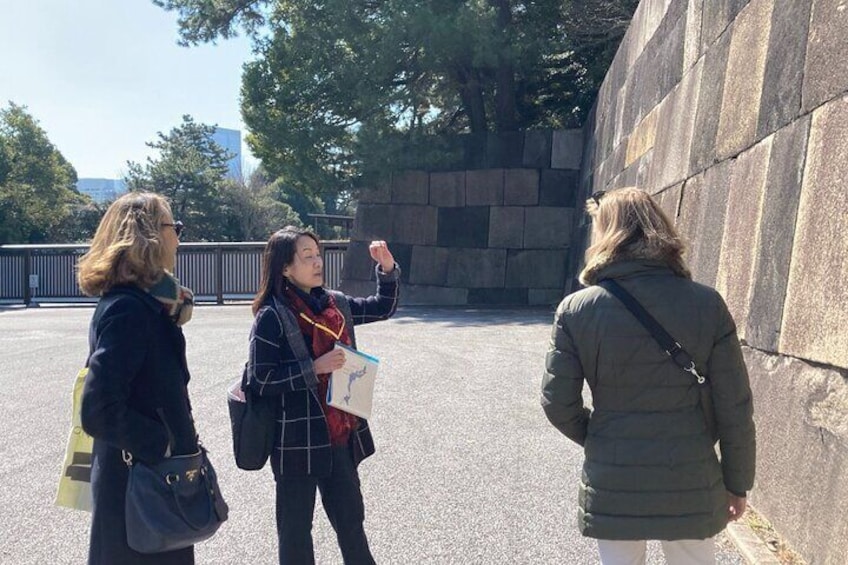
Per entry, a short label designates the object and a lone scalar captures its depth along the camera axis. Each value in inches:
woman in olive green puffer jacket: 92.7
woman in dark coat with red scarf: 113.2
